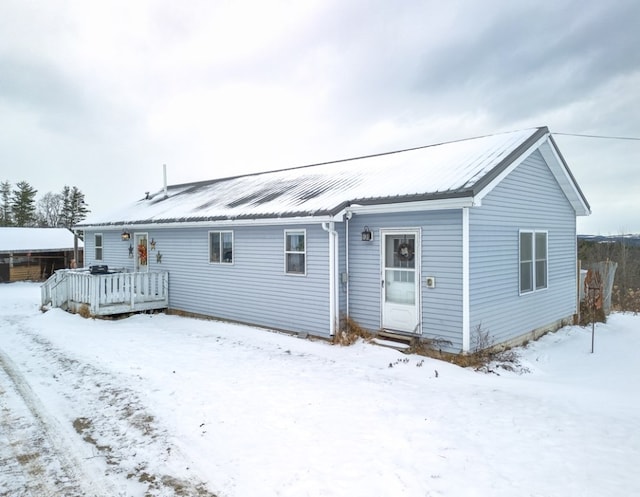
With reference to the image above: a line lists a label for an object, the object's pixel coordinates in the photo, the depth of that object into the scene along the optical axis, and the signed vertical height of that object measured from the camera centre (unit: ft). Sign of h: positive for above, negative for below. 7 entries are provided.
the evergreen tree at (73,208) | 183.83 +17.34
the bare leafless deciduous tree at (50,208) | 197.88 +19.02
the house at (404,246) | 25.04 -0.22
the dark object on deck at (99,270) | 42.68 -2.50
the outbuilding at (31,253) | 79.30 -1.40
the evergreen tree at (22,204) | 161.68 +16.95
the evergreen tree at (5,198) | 173.27 +20.99
